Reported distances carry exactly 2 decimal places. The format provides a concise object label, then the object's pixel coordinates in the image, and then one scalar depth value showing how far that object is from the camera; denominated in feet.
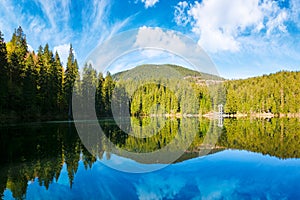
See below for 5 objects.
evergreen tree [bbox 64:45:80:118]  129.10
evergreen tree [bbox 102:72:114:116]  166.30
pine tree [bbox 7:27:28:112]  85.42
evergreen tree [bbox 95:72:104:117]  152.87
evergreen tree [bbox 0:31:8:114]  78.13
